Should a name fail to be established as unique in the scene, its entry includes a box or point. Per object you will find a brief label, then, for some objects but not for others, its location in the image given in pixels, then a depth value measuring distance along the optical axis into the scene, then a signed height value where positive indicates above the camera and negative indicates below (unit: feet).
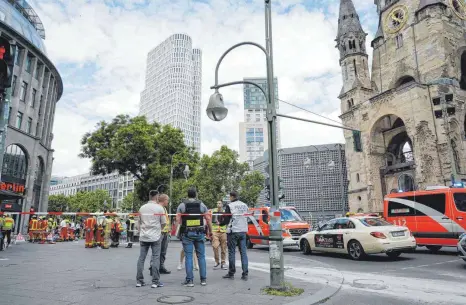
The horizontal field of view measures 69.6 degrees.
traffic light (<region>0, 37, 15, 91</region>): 10.48 +4.96
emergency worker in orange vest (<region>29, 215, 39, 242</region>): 75.51 -1.45
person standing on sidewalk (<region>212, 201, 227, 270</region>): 30.94 -1.64
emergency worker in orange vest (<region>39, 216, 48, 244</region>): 75.36 -1.67
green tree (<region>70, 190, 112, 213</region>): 258.78 +15.66
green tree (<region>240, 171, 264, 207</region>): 125.29 +12.34
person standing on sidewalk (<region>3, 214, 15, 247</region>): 53.92 -0.56
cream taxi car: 35.70 -1.82
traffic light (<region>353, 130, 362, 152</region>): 44.68 +10.56
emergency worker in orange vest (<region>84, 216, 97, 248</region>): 61.62 -1.75
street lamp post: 20.18 +5.51
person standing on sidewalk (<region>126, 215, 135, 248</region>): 65.20 -1.81
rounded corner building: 100.42 +34.12
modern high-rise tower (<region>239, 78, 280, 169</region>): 535.19 +140.92
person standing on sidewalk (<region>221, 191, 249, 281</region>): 25.12 -0.44
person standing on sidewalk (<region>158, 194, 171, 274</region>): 27.07 -1.36
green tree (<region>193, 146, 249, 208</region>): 122.72 +17.23
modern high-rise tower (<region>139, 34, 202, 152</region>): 472.03 +193.97
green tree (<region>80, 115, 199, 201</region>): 95.96 +20.72
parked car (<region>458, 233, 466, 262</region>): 29.66 -2.19
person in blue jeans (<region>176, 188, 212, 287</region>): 22.63 -0.38
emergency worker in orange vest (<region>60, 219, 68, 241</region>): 86.94 -2.19
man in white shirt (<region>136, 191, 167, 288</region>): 21.92 -0.70
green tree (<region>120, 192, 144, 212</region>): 233.96 +12.25
